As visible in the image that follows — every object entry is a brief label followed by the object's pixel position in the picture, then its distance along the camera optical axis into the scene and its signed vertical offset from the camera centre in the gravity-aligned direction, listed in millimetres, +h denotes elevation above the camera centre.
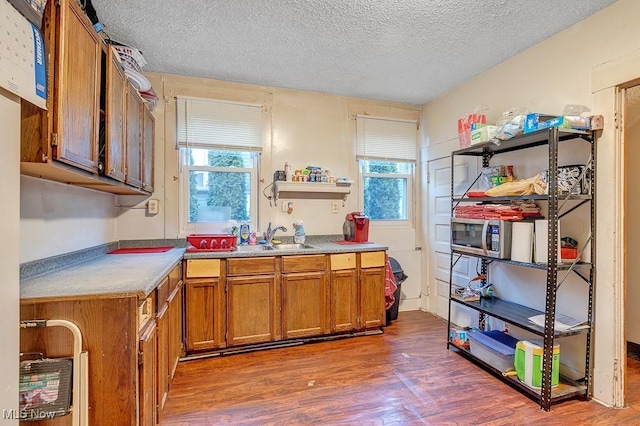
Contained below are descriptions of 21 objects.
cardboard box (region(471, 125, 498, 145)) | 2398 +599
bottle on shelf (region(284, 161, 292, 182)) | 3352 +419
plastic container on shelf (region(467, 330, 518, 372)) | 2295 -981
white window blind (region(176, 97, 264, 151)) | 3129 +870
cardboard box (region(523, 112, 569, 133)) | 1949 +568
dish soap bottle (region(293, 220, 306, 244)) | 3355 -220
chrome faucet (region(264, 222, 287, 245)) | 3273 -200
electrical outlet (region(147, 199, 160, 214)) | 3029 +60
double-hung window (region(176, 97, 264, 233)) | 3148 +531
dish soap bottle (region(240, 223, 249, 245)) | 3199 -216
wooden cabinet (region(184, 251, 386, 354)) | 2656 -742
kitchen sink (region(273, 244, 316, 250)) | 3226 -334
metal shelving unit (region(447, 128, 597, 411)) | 1964 -396
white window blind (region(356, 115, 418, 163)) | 3723 +866
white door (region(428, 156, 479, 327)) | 3201 -251
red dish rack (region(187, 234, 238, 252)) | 2861 -256
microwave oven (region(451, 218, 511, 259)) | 2248 -172
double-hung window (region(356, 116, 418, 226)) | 3748 +555
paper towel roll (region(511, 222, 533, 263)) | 2137 -182
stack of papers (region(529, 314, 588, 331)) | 2051 -700
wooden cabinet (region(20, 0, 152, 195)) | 1267 +466
